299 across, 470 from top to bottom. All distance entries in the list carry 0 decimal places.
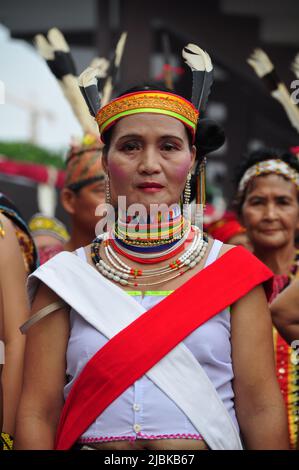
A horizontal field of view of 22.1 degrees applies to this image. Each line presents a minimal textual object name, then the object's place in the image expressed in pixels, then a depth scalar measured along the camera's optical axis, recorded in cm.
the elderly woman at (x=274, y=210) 452
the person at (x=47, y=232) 583
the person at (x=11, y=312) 302
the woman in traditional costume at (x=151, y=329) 240
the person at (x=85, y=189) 496
